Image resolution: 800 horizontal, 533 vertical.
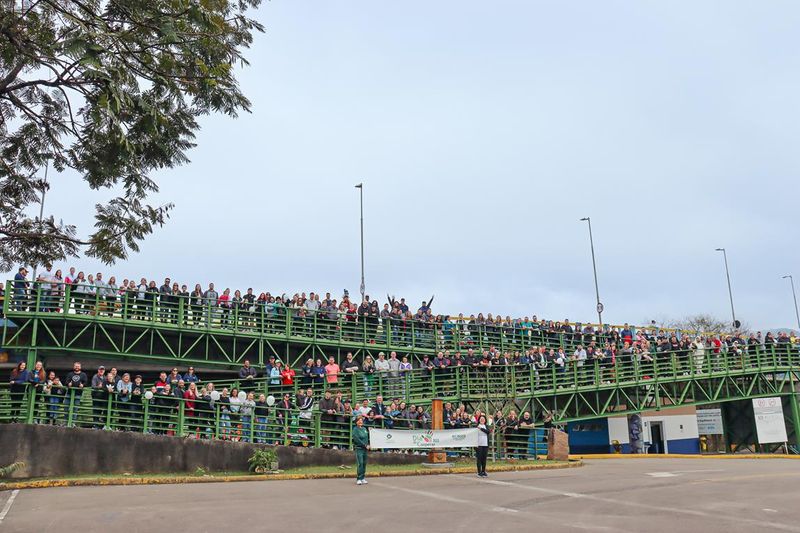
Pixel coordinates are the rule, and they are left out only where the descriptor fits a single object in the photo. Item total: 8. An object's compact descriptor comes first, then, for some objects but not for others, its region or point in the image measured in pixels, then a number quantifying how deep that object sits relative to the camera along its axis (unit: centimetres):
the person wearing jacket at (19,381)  1641
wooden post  2123
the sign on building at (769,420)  3152
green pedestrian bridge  2414
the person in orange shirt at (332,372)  2337
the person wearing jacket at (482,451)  1839
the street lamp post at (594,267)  5311
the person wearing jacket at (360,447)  1622
